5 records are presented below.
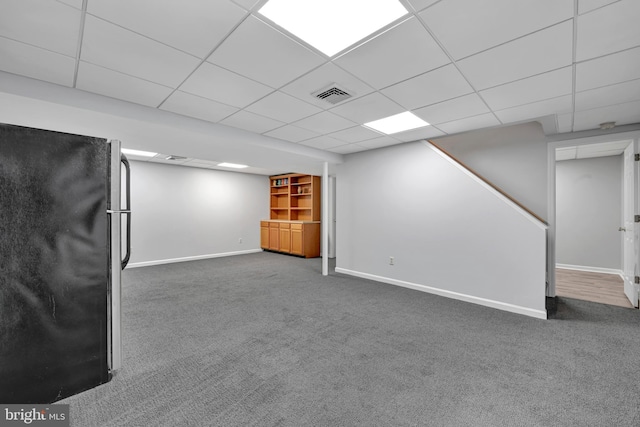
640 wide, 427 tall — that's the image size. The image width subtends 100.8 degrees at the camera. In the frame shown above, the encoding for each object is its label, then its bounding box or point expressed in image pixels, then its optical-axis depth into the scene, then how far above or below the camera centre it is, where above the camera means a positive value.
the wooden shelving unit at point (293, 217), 7.25 -0.07
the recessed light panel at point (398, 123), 3.21 +1.19
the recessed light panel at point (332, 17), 1.51 +1.19
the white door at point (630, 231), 3.42 -0.23
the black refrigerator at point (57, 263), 1.57 -0.31
